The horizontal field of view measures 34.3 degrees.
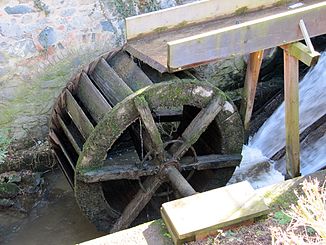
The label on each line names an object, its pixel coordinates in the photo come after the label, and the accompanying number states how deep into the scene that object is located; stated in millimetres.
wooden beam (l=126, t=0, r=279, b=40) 4918
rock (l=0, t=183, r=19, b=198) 5641
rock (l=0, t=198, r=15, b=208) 5578
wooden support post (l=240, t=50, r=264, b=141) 5379
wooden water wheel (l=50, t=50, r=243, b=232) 4605
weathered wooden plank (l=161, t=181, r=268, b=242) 3324
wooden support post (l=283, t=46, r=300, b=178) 4469
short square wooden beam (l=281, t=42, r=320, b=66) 4148
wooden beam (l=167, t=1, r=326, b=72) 4117
